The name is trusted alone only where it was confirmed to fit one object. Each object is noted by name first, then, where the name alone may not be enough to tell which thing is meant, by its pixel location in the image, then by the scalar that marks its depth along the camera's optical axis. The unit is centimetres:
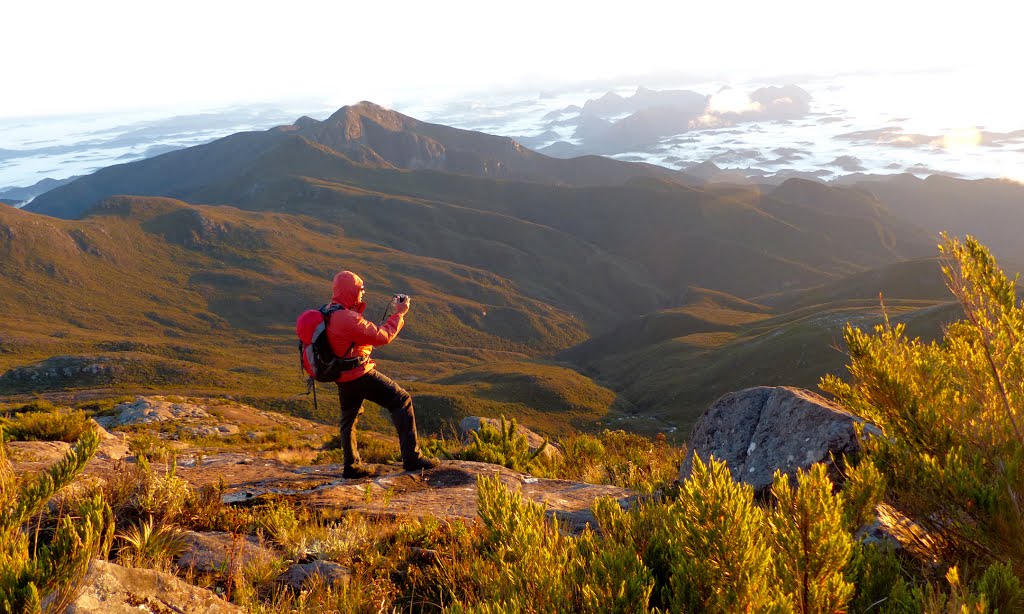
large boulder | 529
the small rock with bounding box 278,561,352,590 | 371
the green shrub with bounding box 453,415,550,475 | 884
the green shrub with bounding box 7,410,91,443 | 820
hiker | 663
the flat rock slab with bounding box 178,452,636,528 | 548
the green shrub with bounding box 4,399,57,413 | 1664
